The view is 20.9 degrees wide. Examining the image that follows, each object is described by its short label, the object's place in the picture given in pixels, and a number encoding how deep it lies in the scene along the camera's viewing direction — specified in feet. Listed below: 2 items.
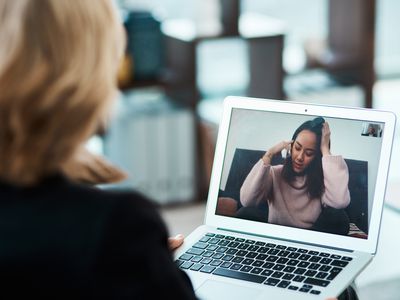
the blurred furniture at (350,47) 12.72
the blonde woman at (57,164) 4.30
